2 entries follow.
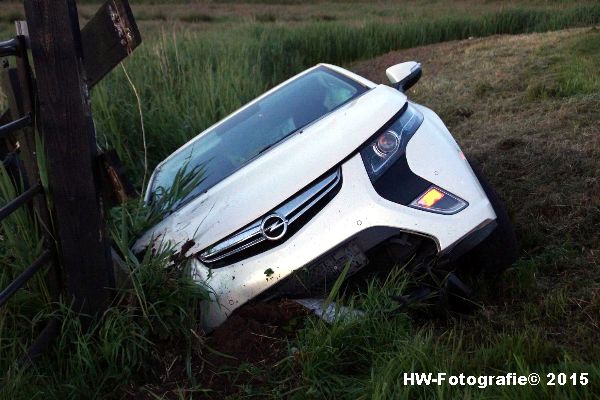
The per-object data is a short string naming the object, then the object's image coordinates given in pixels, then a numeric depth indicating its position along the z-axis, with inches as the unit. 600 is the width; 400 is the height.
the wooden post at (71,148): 115.0
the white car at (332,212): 131.0
